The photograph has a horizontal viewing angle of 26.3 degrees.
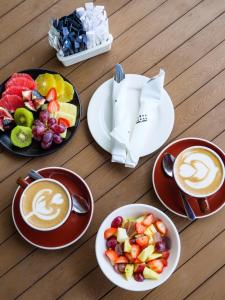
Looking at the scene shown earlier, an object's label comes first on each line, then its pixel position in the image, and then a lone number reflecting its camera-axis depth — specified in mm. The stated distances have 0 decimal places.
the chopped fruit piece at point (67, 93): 1489
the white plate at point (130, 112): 1448
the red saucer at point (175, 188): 1398
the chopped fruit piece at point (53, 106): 1457
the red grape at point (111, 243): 1336
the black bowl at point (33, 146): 1449
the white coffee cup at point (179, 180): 1335
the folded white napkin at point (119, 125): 1425
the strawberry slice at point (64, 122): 1450
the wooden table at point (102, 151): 1415
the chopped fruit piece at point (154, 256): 1317
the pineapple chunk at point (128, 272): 1302
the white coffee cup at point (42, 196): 1320
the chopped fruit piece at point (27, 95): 1456
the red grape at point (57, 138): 1432
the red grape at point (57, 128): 1429
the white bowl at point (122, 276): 1292
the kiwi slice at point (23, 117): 1445
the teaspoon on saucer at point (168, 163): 1425
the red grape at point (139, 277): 1298
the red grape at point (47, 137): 1417
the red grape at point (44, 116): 1438
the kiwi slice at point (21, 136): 1443
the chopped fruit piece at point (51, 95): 1472
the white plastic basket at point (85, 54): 1513
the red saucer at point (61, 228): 1394
